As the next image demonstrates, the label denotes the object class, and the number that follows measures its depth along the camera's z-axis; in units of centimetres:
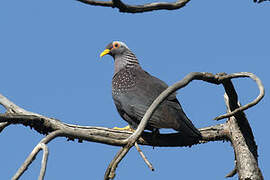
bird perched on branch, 1165
